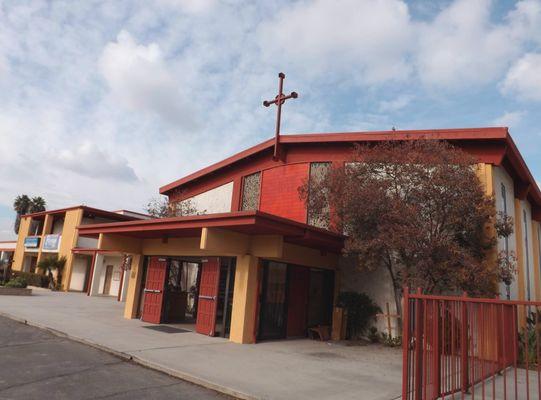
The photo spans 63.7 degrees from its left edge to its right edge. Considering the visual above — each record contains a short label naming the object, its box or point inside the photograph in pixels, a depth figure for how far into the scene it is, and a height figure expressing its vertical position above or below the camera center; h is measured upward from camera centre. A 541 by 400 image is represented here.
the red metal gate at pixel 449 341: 5.66 -0.49
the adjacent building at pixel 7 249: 40.12 +1.86
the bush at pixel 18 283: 22.39 -0.66
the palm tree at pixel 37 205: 53.25 +8.11
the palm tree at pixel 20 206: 53.50 +7.78
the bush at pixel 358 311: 13.73 -0.41
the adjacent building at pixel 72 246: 30.62 +2.05
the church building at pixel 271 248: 11.53 +1.21
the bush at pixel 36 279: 30.47 -0.48
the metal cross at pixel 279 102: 16.99 +7.39
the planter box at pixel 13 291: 21.53 -1.05
